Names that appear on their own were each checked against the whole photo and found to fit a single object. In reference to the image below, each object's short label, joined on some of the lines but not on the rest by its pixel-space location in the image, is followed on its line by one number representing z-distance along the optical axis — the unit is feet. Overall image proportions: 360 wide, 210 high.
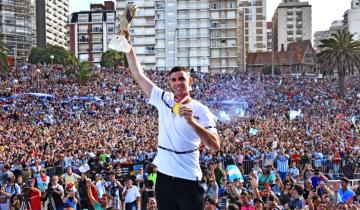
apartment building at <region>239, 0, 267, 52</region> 528.22
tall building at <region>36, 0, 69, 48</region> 451.12
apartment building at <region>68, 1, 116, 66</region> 482.69
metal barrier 64.87
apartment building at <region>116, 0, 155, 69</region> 370.94
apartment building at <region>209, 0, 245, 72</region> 361.10
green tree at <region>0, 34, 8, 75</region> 176.24
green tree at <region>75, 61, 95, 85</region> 196.88
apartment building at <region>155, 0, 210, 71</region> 359.87
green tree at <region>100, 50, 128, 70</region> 336.70
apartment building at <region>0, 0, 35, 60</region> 386.93
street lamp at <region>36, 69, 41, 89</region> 174.07
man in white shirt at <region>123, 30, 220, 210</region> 12.81
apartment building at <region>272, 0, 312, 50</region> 526.16
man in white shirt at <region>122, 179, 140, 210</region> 44.34
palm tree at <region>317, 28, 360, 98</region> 187.73
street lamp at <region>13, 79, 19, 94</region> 161.14
